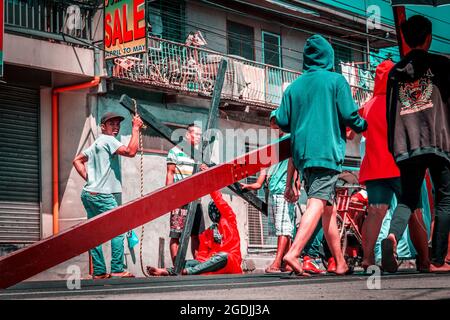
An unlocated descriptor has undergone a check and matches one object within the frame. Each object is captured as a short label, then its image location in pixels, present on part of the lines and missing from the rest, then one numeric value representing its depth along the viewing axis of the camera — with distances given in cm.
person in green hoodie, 755
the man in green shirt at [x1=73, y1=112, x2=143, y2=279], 1104
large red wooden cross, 655
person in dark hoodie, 773
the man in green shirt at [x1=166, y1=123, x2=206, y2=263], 1306
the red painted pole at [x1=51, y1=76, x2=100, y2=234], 1969
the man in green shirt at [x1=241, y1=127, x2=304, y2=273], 1096
